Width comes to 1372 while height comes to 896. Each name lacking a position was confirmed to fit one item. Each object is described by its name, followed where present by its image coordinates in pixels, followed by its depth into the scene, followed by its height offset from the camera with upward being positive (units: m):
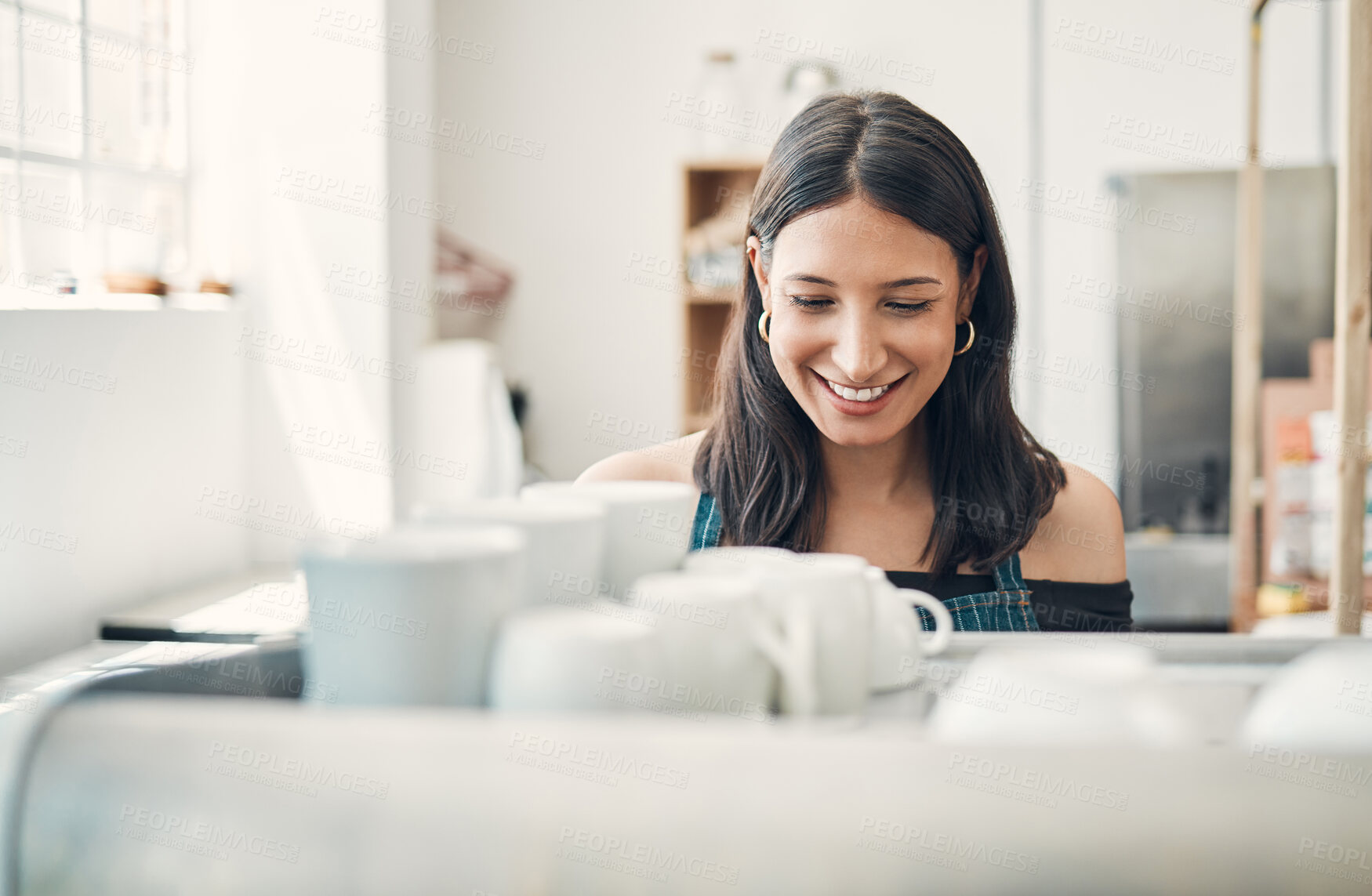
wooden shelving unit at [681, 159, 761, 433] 3.98 +0.43
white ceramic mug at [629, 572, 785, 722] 0.52 -0.11
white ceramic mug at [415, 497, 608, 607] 0.58 -0.06
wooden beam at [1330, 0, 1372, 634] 1.33 +0.16
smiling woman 1.22 +0.02
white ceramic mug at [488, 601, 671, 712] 0.50 -0.12
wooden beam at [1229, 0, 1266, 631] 2.67 +0.09
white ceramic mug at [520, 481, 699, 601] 0.65 -0.07
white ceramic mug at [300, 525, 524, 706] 0.50 -0.09
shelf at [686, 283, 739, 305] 3.94 +0.44
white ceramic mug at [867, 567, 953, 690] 0.64 -0.13
